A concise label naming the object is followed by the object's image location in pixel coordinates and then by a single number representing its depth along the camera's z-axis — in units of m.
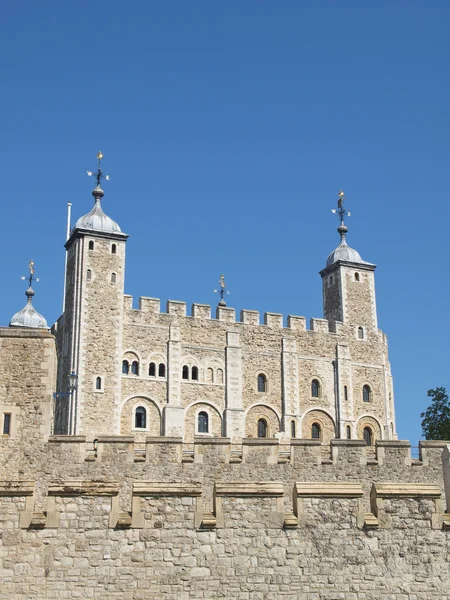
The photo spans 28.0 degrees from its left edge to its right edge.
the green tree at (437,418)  43.27
